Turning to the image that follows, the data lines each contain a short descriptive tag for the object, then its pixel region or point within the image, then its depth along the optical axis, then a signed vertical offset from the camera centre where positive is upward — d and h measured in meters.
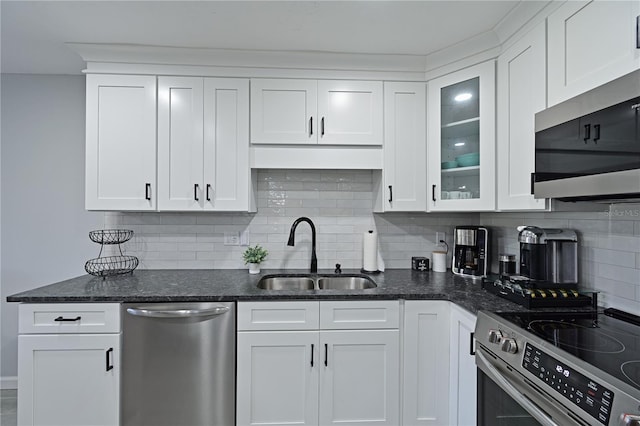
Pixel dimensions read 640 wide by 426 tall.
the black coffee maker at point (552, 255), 1.67 -0.20
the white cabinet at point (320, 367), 1.79 -0.84
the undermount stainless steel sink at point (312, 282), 2.35 -0.49
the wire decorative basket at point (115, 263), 2.42 -0.38
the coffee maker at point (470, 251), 2.26 -0.25
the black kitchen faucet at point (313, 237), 2.37 -0.17
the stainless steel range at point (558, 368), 0.85 -0.46
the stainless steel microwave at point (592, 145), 1.04 +0.26
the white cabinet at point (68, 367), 1.72 -0.81
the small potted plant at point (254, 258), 2.35 -0.32
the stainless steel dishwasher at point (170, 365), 1.75 -0.81
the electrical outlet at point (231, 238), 2.53 -0.19
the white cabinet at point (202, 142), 2.18 +0.48
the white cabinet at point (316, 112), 2.22 +0.70
